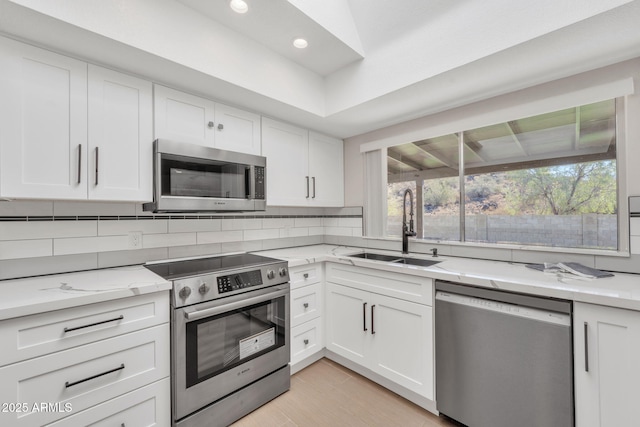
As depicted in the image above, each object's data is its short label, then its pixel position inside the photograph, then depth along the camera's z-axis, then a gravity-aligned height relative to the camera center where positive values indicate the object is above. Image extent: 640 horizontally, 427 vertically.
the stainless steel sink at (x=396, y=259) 2.16 -0.40
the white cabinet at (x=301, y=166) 2.42 +0.49
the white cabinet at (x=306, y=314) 2.19 -0.85
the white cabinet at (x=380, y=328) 1.81 -0.87
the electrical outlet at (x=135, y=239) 1.90 -0.17
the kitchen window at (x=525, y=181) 1.72 +0.26
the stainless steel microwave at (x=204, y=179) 1.72 +0.26
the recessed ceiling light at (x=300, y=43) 1.85 +1.21
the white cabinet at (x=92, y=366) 1.11 -0.70
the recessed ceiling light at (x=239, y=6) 1.51 +1.21
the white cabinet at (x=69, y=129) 1.30 +0.48
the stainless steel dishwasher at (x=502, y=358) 1.33 -0.80
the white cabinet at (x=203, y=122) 1.78 +0.69
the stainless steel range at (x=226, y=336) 1.52 -0.78
